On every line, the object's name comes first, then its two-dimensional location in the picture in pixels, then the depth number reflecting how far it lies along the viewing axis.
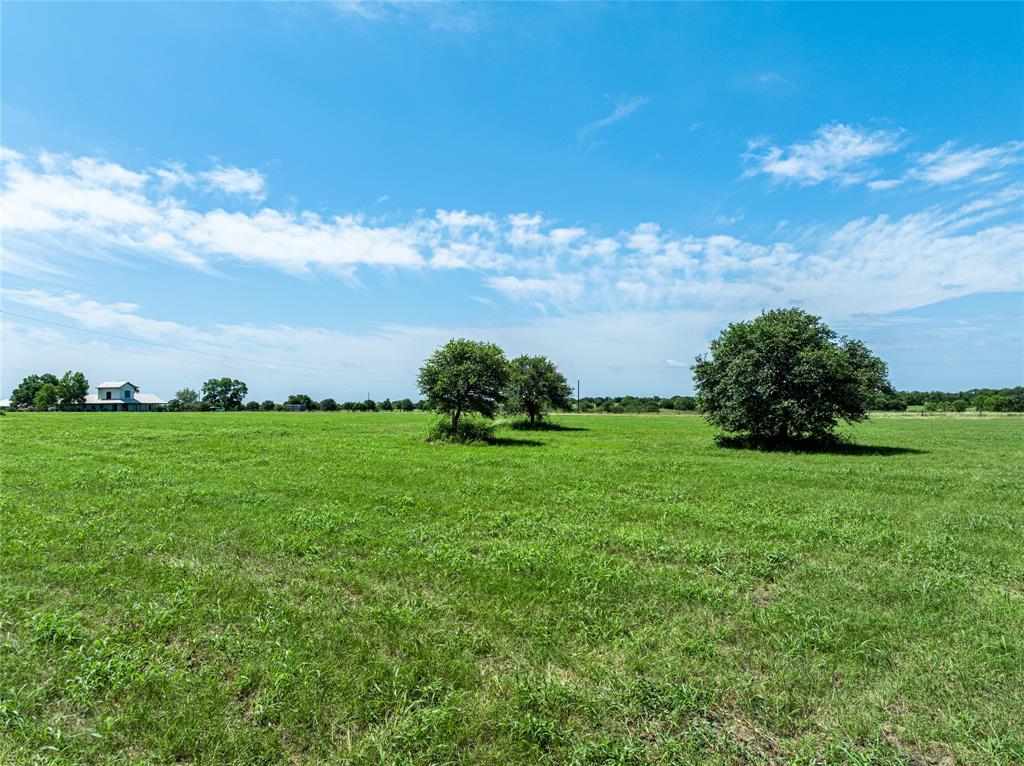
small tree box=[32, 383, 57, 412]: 93.75
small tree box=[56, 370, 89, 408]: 99.38
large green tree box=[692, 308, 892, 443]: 22.92
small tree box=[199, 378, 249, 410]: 121.56
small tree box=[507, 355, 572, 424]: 40.69
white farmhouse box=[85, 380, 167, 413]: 120.89
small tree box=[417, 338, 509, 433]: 25.39
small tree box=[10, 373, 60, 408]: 105.88
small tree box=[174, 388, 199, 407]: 119.99
